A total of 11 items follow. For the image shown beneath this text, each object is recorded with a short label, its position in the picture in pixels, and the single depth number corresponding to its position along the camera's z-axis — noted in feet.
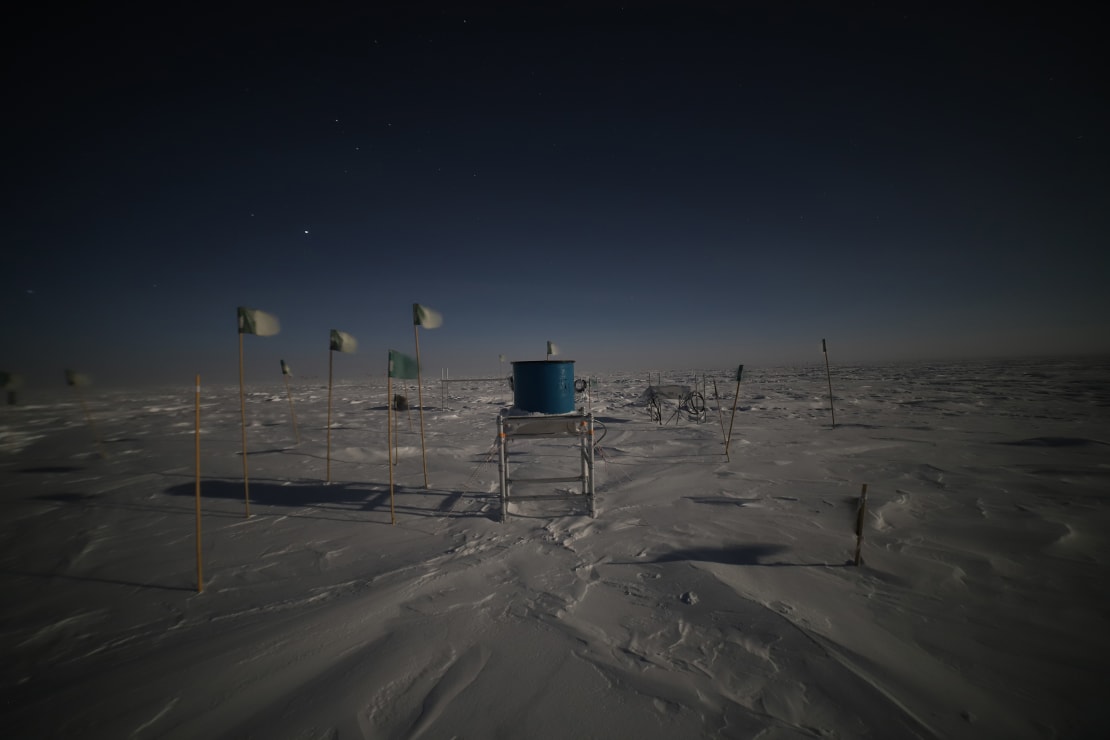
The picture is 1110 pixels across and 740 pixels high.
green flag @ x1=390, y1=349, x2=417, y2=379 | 20.71
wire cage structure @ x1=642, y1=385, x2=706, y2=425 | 45.61
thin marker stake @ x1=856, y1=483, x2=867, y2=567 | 13.46
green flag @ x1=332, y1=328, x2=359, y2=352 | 22.86
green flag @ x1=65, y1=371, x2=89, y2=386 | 34.36
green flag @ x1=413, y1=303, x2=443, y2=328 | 20.84
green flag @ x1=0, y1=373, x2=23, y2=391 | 31.32
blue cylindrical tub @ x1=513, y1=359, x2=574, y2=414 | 17.99
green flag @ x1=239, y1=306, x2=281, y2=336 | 17.54
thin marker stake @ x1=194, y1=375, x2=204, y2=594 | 13.60
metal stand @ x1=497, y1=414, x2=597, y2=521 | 18.24
